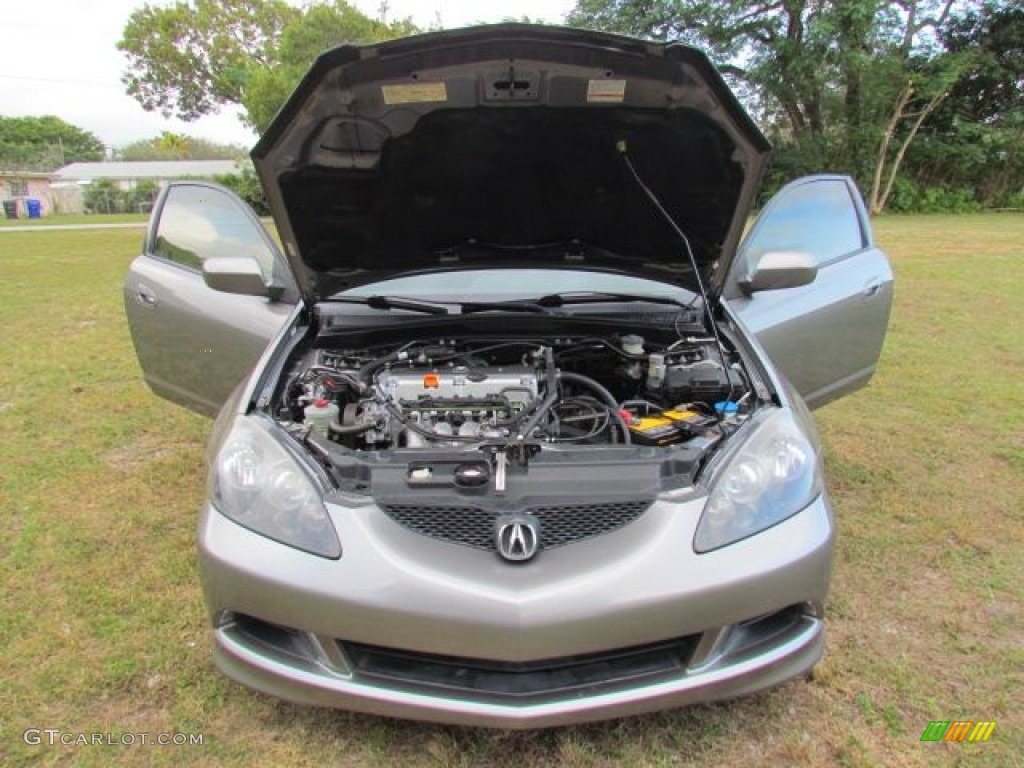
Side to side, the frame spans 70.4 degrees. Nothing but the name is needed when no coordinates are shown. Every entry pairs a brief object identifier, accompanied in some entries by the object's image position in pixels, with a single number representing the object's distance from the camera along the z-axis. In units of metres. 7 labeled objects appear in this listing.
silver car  1.69
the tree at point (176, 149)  73.25
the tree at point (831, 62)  21.00
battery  2.27
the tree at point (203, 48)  42.41
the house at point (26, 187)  49.47
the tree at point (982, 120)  22.12
